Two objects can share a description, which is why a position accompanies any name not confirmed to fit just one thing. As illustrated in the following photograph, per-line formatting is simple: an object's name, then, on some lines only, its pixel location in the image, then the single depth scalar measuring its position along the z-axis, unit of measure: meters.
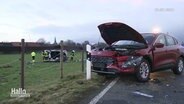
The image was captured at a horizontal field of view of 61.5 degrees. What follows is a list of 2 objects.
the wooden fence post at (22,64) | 4.34
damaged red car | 4.89
